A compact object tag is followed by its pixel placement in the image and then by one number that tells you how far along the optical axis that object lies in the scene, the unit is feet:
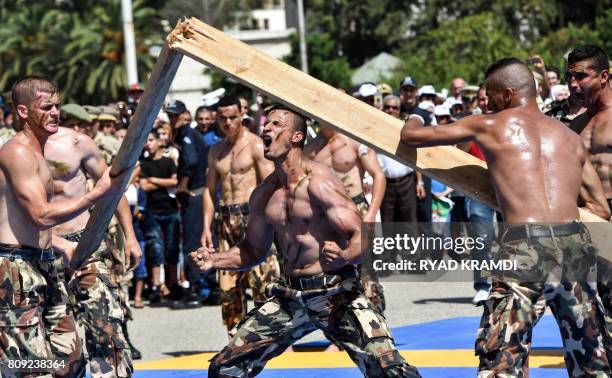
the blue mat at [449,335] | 66.70
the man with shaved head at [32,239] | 45.47
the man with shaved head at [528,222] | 41.15
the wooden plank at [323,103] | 43.28
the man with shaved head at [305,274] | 45.27
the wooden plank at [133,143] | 44.54
